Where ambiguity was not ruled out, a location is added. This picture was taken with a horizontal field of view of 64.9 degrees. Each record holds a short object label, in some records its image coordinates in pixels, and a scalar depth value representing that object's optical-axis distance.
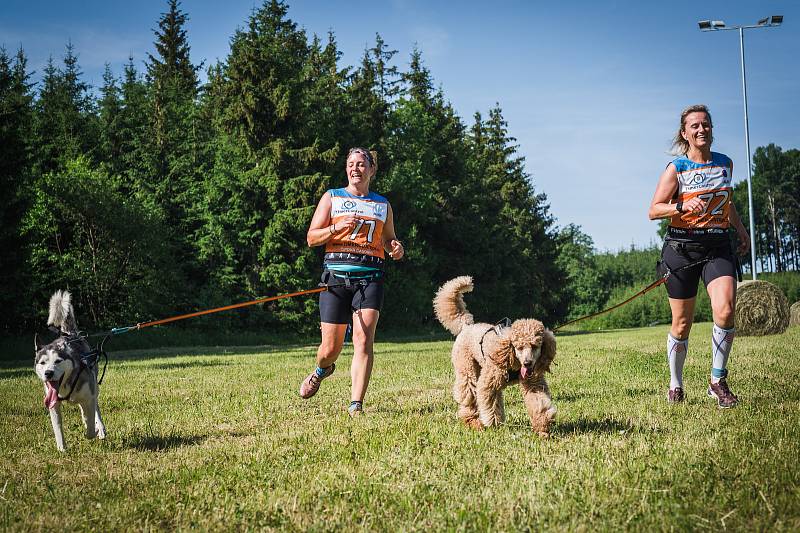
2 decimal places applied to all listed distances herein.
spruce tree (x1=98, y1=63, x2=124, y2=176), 33.41
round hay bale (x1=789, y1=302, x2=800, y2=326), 25.88
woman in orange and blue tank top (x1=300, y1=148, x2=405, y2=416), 6.25
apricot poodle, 4.90
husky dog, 5.14
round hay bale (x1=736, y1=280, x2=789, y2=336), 17.05
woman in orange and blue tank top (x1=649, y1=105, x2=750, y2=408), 6.05
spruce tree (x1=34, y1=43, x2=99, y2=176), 30.16
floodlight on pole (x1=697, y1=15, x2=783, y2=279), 25.45
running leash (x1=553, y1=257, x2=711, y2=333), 6.30
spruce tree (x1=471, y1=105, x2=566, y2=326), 40.19
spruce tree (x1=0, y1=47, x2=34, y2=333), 20.02
